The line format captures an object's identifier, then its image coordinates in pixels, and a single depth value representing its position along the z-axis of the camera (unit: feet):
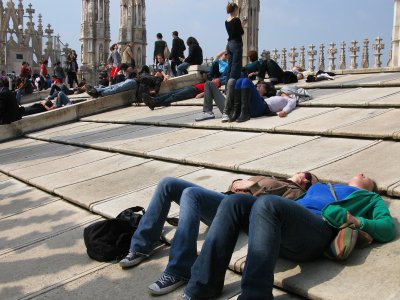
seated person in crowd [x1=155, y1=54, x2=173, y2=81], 54.80
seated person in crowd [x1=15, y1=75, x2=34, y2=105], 64.51
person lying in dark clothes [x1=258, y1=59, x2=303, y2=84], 39.55
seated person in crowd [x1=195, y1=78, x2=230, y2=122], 30.01
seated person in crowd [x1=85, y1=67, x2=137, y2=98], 43.37
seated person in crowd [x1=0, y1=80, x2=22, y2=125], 37.08
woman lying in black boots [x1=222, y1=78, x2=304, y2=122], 27.02
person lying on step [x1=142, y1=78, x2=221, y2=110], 38.73
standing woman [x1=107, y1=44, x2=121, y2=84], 63.73
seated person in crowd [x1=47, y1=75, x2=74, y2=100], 58.18
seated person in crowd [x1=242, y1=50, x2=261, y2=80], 40.88
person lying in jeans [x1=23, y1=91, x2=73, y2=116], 44.41
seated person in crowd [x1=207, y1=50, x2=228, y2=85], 40.37
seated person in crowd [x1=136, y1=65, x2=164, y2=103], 41.18
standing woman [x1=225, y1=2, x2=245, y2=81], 31.27
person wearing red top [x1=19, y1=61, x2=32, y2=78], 70.45
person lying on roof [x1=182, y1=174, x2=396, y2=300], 9.53
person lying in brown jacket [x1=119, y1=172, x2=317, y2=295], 11.32
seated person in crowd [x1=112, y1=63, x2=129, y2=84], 50.64
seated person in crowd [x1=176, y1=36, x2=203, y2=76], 47.34
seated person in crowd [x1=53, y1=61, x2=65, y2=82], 69.31
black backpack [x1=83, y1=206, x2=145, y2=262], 13.19
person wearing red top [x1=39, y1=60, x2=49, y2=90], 77.10
